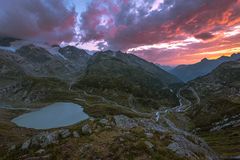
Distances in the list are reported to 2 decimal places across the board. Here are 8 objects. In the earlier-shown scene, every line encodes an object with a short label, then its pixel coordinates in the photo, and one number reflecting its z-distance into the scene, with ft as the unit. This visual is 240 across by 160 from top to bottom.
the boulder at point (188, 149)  74.67
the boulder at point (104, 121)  94.32
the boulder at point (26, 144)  77.86
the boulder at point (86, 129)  84.65
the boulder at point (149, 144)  73.67
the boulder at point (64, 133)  81.80
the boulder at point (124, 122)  97.15
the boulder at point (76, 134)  81.53
